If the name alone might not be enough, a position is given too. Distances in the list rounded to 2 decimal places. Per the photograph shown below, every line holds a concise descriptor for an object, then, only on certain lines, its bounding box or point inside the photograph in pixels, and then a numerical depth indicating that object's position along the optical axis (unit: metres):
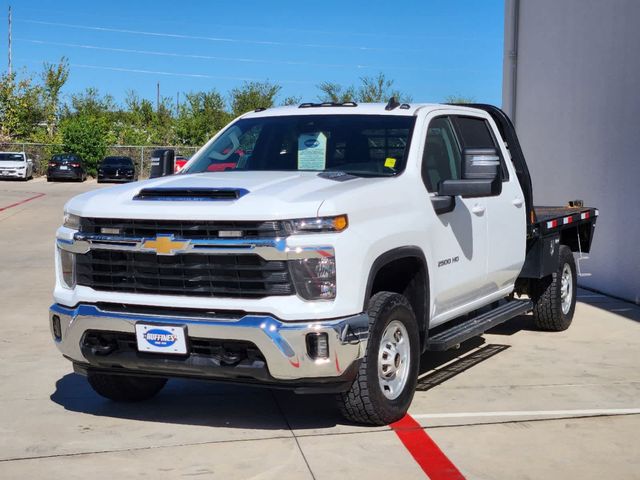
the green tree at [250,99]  68.19
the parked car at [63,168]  45.97
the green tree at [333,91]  53.33
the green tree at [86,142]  51.72
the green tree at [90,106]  64.82
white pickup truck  5.46
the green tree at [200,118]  62.69
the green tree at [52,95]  61.53
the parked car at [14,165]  45.03
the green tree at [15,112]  59.00
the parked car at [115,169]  46.41
